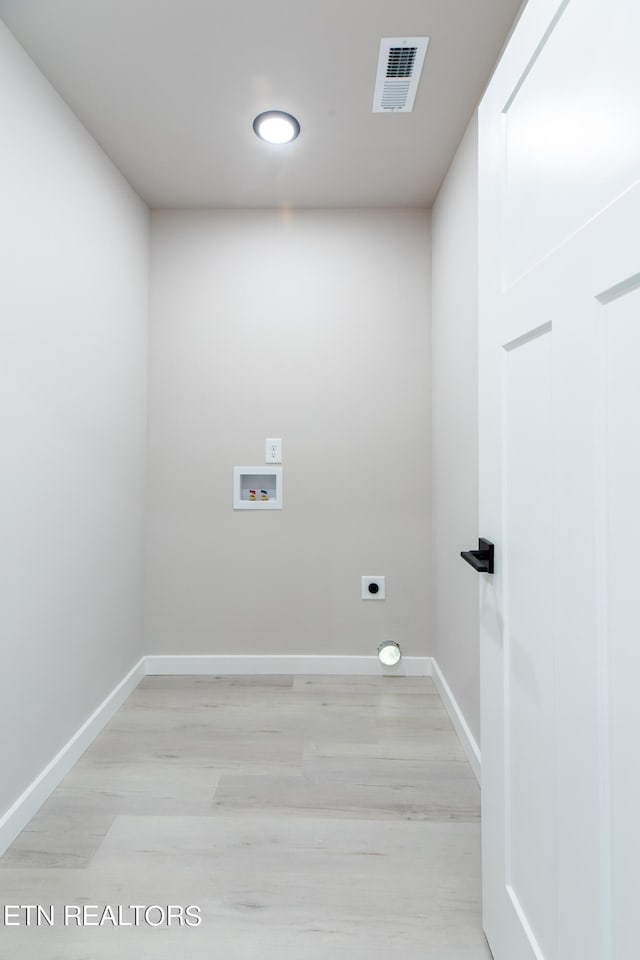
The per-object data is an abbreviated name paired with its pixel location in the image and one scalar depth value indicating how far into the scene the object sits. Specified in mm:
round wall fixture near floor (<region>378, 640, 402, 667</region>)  2725
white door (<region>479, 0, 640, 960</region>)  724
